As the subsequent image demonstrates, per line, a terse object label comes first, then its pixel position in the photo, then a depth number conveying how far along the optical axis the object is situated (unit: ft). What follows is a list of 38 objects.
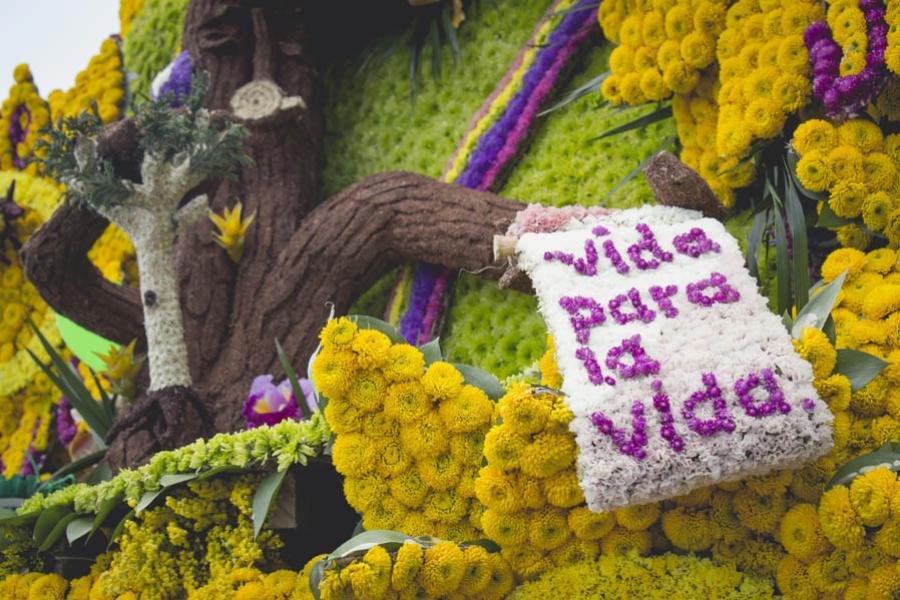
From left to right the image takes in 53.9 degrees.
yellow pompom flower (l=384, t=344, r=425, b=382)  5.61
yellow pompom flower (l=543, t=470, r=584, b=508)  5.16
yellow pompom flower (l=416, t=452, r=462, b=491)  5.52
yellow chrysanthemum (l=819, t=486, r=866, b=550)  4.91
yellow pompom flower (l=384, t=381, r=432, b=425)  5.56
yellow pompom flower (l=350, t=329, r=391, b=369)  5.53
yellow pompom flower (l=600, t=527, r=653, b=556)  5.36
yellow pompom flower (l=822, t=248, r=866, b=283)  6.48
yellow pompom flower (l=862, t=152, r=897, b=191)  6.73
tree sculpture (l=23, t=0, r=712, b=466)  8.91
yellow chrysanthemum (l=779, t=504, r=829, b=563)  5.04
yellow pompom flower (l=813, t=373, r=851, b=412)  5.12
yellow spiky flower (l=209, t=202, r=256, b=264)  10.11
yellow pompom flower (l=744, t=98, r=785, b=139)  7.30
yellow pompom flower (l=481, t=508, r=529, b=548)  5.24
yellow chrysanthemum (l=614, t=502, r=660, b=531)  5.31
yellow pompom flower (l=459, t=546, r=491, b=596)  5.26
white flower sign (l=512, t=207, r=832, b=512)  4.82
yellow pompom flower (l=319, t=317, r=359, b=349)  5.52
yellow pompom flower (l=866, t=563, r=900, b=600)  4.89
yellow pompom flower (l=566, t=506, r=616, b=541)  5.25
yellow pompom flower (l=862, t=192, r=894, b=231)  6.64
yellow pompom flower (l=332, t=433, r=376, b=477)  5.57
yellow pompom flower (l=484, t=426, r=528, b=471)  5.06
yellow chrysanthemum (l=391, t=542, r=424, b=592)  4.96
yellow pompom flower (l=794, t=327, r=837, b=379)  5.15
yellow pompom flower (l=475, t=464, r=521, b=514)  5.18
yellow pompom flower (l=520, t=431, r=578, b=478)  5.01
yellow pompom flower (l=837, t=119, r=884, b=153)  6.81
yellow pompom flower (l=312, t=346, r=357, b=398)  5.48
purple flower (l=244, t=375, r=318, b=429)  8.14
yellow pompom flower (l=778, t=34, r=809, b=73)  7.22
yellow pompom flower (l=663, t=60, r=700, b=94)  8.24
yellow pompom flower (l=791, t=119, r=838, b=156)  6.87
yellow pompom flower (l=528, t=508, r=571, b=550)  5.29
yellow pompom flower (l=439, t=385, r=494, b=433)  5.51
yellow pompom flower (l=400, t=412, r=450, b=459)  5.51
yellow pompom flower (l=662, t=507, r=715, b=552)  5.31
